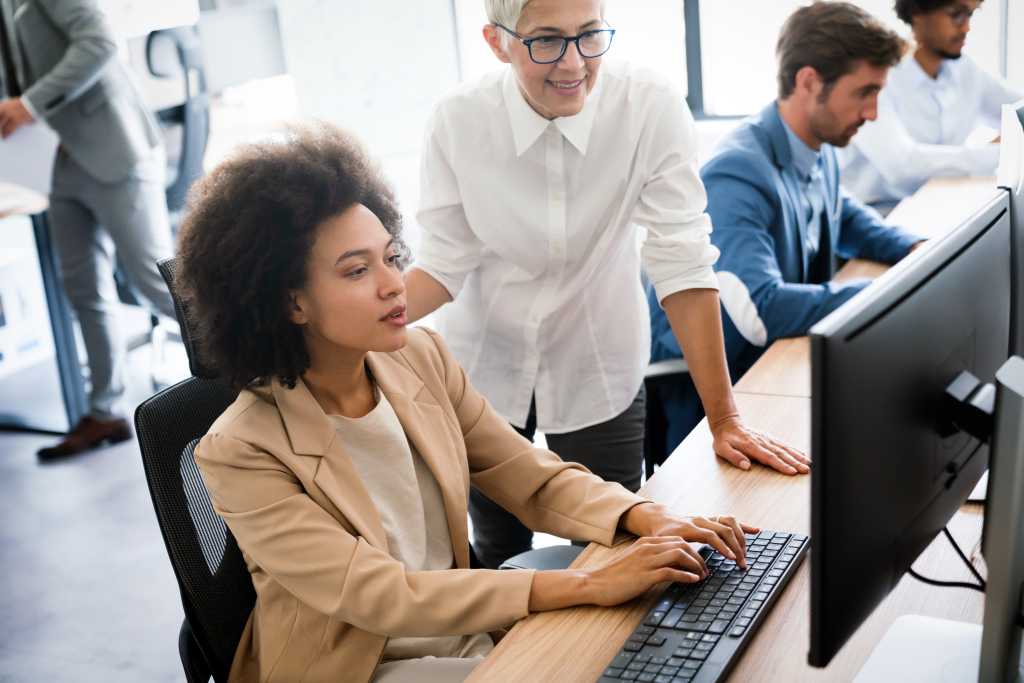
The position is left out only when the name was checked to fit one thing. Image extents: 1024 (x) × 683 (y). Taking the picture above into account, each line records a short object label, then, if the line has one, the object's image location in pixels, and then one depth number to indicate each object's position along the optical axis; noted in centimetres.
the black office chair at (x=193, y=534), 141
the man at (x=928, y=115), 346
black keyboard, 115
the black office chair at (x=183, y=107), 398
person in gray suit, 367
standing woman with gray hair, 172
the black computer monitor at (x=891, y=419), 86
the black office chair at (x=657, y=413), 221
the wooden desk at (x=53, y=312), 378
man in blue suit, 222
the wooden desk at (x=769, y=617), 117
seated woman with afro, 131
